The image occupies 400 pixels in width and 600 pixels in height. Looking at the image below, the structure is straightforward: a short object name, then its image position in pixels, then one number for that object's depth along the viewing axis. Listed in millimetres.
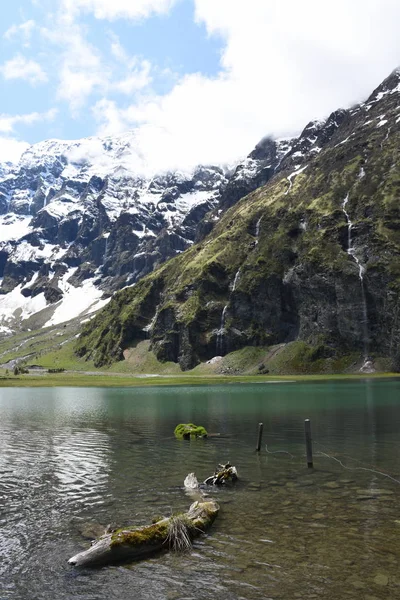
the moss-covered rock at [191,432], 55562
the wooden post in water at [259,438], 45622
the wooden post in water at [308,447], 38625
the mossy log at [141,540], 19906
